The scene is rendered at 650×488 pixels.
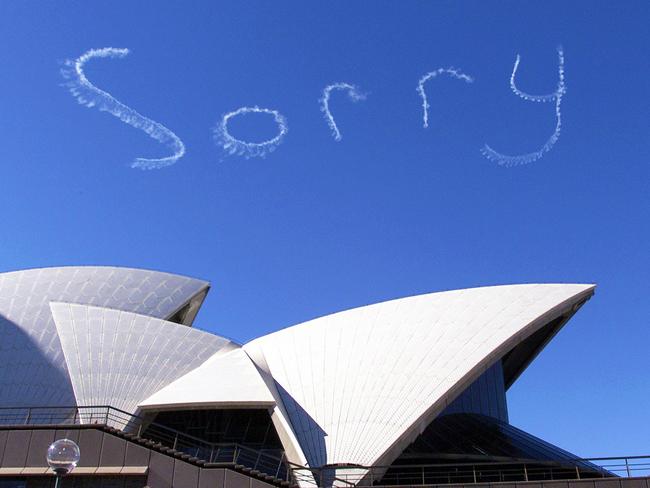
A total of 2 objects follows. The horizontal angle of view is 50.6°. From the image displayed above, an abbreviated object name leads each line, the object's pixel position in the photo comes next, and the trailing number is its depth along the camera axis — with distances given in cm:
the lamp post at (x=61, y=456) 1128
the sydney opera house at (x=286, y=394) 2098
